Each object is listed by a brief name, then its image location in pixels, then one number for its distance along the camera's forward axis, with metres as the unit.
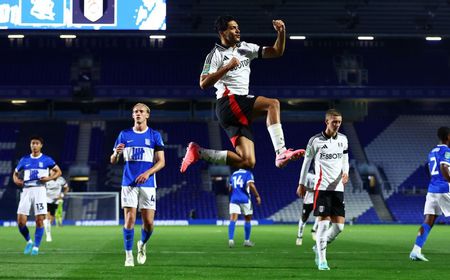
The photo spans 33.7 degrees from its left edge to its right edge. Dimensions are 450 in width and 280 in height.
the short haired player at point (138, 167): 12.50
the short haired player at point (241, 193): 20.33
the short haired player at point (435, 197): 14.02
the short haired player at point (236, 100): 8.89
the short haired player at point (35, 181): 16.12
